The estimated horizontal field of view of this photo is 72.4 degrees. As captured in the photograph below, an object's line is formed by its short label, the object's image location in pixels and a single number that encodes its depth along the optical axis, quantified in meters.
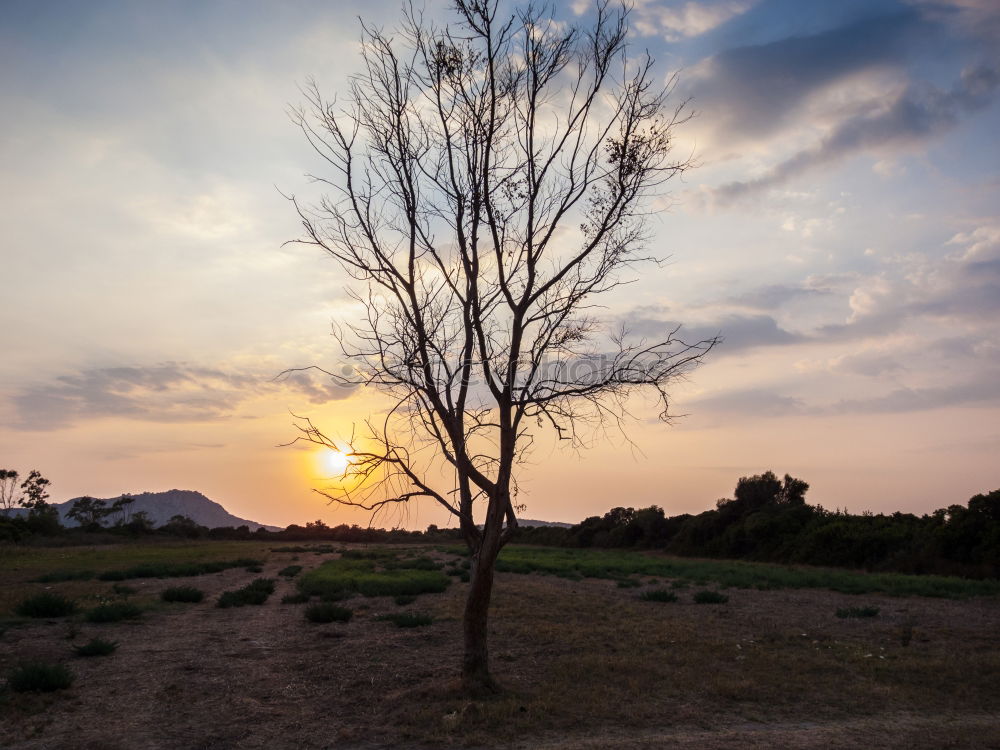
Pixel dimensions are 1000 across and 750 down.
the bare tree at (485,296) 10.21
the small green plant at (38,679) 9.45
